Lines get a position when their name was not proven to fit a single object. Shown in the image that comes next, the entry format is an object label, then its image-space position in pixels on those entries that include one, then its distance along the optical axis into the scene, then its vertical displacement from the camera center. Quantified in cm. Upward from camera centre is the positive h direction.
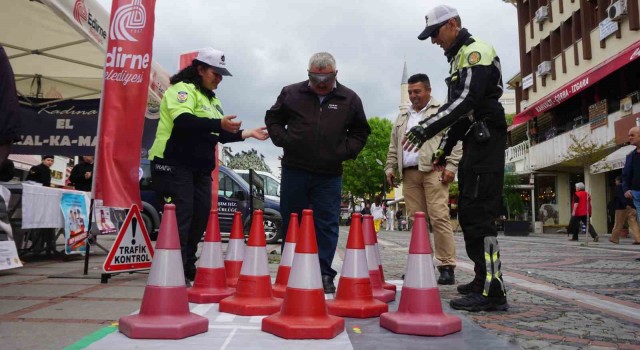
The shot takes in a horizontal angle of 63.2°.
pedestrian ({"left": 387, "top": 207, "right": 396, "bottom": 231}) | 3370 +63
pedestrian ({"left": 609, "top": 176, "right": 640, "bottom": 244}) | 1305 +49
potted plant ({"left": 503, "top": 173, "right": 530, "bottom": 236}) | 2306 +118
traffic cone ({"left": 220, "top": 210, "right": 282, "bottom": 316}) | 350 -37
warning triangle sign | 495 -22
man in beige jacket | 517 +55
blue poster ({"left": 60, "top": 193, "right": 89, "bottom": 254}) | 744 +6
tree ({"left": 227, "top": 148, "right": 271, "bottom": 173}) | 5542 +733
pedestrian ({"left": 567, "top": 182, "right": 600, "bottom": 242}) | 1669 +75
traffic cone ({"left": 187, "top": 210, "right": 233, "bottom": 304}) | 407 -33
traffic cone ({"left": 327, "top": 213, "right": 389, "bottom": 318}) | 347 -35
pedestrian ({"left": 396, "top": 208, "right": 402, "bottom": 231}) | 3512 +70
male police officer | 365 +63
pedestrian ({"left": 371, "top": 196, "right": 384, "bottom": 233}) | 2661 +97
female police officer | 459 +77
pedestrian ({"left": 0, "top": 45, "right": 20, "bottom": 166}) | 311 +69
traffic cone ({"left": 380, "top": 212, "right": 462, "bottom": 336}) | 293 -41
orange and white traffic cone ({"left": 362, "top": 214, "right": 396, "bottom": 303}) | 409 -27
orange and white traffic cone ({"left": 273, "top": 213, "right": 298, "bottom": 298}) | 400 -22
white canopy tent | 586 +265
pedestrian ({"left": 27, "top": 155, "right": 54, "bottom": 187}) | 933 +94
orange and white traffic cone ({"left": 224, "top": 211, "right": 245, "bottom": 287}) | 441 -22
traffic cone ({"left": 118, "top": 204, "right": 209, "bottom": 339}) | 272 -42
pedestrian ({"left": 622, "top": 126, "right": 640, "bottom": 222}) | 821 +107
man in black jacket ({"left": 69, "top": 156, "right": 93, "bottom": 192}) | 930 +89
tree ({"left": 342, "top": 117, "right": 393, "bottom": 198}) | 6169 +756
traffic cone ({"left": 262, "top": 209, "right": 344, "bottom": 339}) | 277 -43
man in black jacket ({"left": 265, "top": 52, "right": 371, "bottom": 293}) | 439 +75
